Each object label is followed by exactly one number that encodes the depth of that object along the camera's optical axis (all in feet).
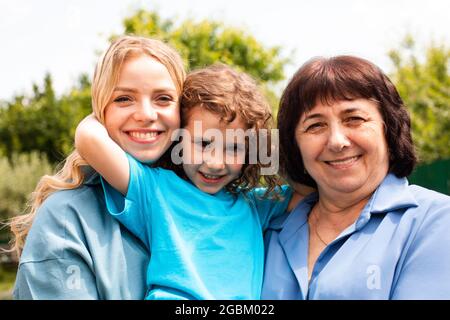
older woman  6.72
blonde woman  6.88
